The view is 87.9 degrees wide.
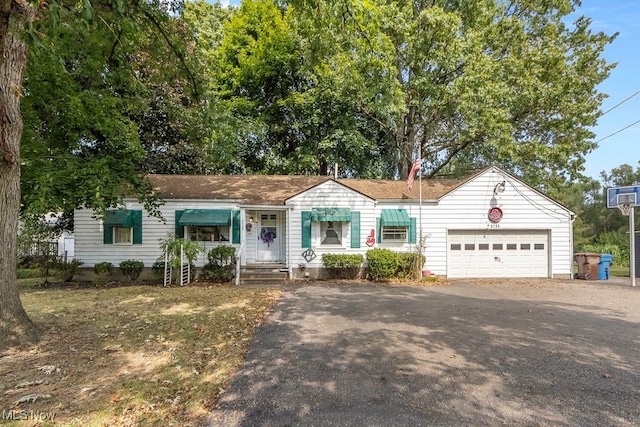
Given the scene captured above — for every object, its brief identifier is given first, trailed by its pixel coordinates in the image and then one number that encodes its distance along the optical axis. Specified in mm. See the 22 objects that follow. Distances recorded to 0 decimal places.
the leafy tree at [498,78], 14703
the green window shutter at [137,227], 12172
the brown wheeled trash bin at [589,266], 13023
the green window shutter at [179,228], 12291
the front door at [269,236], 13109
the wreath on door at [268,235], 13148
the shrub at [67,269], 11609
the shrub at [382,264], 11891
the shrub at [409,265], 12117
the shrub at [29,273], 12781
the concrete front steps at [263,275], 11227
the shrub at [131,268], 11914
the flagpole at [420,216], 12560
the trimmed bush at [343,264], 12156
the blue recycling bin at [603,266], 13031
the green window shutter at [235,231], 12500
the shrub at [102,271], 11781
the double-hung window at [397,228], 12664
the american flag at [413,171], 11938
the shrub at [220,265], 11711
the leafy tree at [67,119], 4863
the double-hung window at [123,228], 11852
